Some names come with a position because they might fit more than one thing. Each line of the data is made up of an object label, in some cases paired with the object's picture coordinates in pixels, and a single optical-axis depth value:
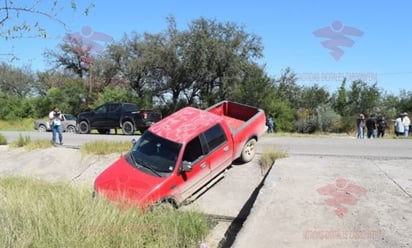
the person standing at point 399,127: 25.72
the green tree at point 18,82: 70.81
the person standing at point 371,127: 25.61
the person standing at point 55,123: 18.19
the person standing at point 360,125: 25.89
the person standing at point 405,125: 25.72
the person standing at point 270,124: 36.69
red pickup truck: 9.91
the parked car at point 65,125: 32.53
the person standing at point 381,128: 27.67
